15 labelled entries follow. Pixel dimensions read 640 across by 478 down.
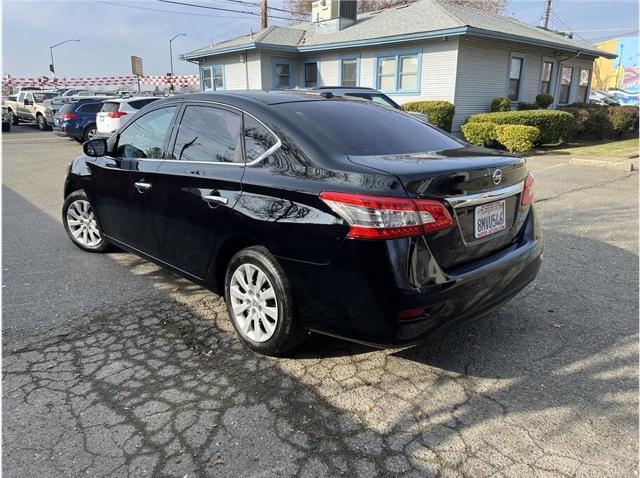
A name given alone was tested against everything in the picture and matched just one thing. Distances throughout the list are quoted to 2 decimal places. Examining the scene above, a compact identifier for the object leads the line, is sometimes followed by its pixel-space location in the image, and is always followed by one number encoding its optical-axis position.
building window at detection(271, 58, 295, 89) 20.00
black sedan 2.46
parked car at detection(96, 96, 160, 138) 14.66
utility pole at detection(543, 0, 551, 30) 39.08
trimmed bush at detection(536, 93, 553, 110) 18.14
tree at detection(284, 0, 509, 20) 39.75
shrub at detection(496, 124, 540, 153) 12.88
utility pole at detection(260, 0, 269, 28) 26.22
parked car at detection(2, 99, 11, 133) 24.10
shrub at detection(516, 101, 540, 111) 17.44
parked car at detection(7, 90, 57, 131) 24.24
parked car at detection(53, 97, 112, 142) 17.16
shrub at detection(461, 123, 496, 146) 14.06
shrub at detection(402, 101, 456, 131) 14.89
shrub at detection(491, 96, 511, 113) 16.31
